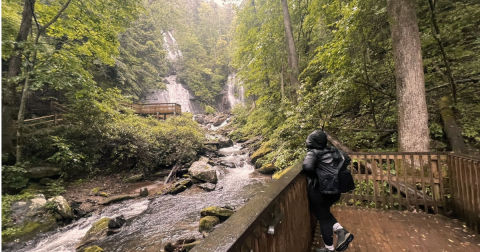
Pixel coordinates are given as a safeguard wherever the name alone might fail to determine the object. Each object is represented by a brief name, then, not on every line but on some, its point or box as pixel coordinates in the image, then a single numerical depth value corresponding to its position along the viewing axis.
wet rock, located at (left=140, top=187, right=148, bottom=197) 9.07
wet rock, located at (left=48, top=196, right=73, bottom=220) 6.84
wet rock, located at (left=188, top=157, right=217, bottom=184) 10.50
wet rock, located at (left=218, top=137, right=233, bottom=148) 19.30
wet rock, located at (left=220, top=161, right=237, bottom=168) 13.52
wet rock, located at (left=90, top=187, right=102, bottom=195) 8.96
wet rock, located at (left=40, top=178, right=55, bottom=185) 8.42
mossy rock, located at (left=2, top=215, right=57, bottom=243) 5.70
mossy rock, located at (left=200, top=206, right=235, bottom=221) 6.63
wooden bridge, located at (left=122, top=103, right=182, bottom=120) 22.39
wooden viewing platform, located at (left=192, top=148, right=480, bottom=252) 1.62
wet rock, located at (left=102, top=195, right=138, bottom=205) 8.27
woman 2.54
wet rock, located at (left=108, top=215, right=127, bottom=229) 6.46
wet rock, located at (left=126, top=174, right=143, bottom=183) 10.80
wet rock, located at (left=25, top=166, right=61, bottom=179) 8.26
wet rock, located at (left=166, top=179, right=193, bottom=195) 9.34
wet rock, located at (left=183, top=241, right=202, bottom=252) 5.12
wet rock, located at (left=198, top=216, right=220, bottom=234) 6.02
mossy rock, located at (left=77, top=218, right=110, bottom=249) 5.85
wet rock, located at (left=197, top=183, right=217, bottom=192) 9.53
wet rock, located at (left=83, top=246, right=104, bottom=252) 5.07
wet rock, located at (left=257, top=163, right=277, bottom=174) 10.77
